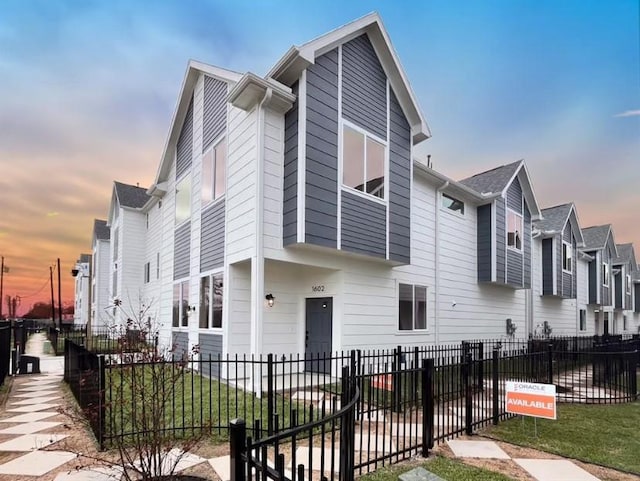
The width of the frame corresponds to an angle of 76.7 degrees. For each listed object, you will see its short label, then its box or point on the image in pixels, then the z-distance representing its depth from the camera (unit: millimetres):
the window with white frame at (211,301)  10344
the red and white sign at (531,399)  5578
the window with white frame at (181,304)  12653
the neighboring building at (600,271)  26344
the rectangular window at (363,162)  10023
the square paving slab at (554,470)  4320
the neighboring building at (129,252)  20281
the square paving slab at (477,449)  4953
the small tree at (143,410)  3648
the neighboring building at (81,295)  41062
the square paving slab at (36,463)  4336
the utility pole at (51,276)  39719
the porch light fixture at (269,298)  10125
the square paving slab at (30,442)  5086
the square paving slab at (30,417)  6432
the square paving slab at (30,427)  5832
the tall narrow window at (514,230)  16375
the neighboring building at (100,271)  27625
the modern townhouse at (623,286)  31688
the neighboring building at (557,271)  19938
